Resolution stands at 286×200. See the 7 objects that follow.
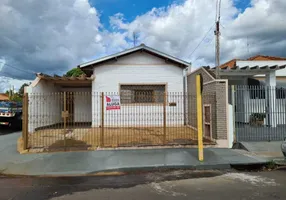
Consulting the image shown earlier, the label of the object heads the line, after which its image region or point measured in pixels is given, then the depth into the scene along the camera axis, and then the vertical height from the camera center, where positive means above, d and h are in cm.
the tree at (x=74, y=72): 2179 +465
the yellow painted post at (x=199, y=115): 499 -36
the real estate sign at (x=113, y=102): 673 +9
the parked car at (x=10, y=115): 1058 -69
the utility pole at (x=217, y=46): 781 +287
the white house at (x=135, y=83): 916 +125
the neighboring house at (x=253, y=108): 640 -22
